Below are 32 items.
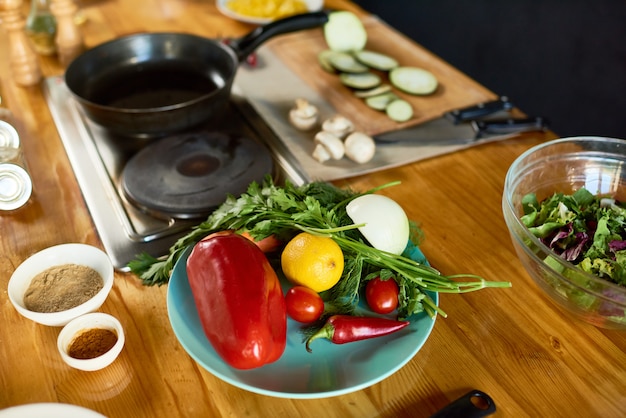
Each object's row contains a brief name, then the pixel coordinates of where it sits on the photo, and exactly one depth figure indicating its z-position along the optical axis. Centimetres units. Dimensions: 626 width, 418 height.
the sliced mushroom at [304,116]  124
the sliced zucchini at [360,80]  136
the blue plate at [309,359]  68
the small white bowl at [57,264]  76
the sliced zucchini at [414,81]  136
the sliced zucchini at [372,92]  134
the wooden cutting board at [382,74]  129
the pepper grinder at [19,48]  128
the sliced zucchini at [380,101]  130
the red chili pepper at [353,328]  73
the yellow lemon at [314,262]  76
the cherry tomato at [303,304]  75
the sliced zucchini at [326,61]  145
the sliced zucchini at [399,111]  127
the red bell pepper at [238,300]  67
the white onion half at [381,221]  80
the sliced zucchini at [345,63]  141
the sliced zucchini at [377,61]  144
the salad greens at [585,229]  80
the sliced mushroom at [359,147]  113
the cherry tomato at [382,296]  77
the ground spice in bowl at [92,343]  73
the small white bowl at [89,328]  71
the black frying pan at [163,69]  125
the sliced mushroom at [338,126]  119
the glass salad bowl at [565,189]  76
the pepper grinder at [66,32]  138
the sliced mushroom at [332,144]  114
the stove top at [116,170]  94
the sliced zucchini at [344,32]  149
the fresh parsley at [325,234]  78
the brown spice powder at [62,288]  78
